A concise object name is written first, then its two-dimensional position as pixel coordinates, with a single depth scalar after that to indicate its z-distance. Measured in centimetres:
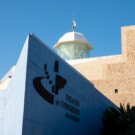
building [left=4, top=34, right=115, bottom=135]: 1094
